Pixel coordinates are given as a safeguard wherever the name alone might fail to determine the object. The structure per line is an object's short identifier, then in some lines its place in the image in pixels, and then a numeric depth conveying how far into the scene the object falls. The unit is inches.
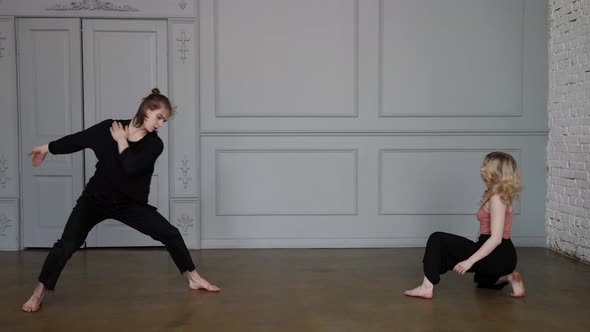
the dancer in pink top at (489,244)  143.8
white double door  212.4
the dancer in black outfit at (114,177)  135.9
